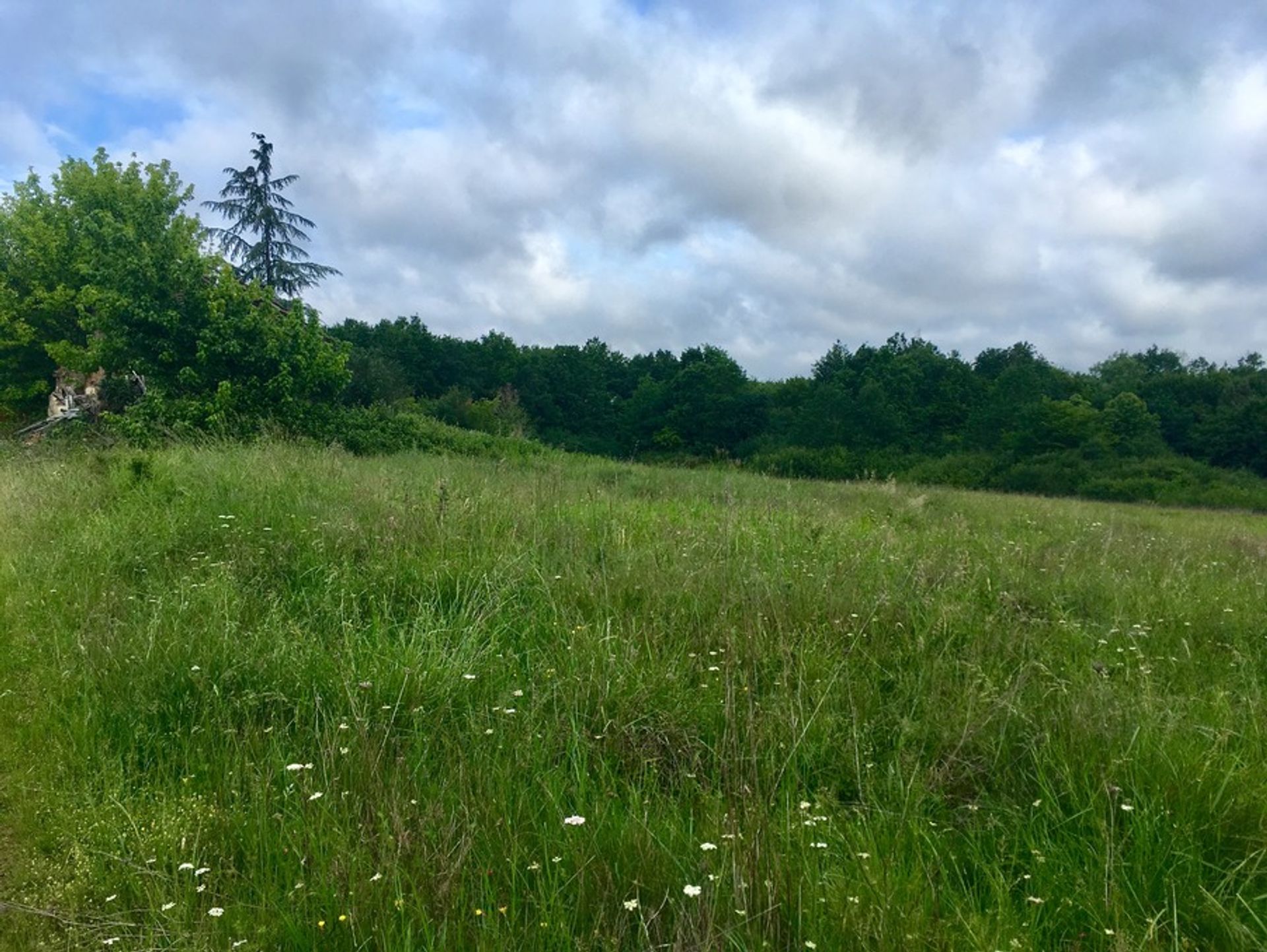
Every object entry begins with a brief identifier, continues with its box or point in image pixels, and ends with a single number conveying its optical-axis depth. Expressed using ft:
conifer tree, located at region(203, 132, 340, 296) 132.26
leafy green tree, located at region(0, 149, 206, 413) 88.17
